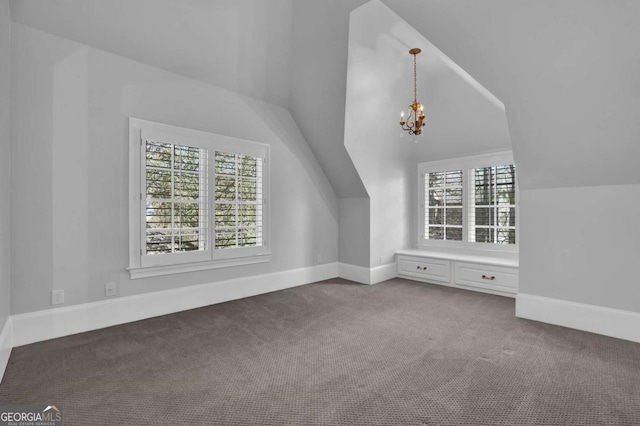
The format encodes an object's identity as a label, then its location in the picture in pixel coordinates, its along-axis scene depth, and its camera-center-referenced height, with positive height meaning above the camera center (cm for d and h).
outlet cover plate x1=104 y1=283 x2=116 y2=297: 300 -71
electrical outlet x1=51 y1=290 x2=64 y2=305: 274 -71
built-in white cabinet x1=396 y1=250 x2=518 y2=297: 405 -81
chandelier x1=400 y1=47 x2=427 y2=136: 368 +116
